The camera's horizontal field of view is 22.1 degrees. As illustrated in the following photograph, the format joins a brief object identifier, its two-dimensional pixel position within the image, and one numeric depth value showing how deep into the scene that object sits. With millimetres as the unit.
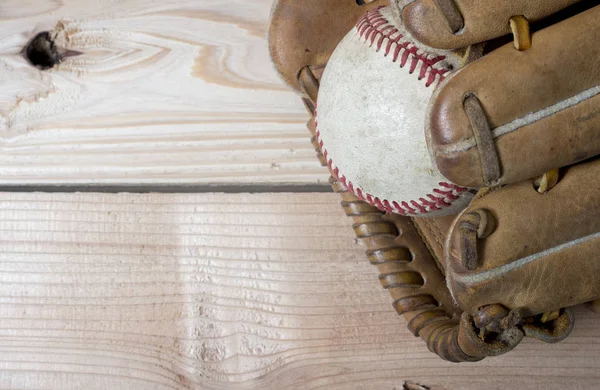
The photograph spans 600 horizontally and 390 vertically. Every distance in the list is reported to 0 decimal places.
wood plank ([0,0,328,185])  620
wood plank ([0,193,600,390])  583
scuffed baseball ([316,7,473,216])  494
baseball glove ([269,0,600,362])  466
